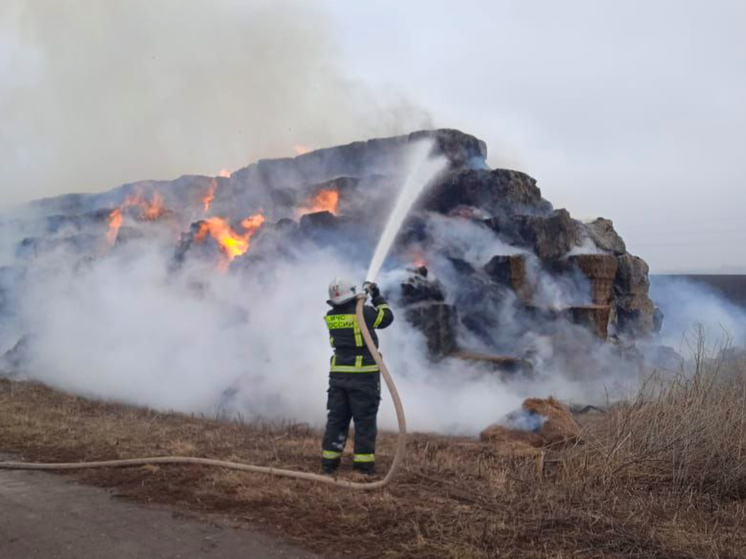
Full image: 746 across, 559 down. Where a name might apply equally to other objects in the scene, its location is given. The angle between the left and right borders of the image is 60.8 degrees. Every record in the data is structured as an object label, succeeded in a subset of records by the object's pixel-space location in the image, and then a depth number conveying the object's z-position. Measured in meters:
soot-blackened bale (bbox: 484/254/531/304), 16.86
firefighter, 6.09
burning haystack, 15.99
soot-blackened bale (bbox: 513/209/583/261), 17.67
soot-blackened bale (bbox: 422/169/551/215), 18.36
